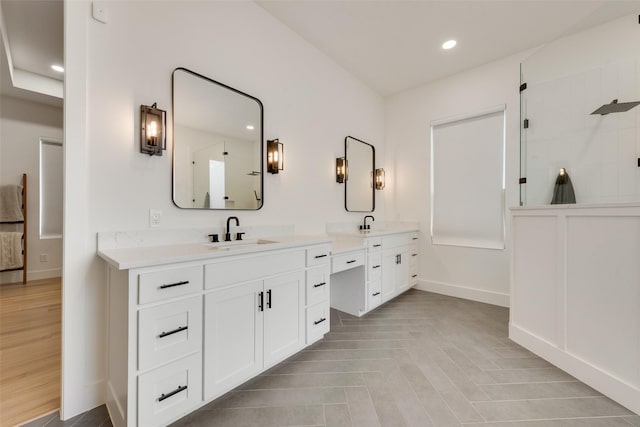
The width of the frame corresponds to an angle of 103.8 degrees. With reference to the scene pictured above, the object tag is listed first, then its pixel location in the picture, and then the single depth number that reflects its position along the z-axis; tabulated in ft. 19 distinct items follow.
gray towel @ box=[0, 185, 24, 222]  11.87
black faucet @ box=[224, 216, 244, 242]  6.71
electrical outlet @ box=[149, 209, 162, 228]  5.59
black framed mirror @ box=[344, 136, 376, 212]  11.56
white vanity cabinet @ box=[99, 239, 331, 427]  3.85
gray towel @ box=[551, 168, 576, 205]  7.74
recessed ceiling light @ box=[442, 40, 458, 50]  9.50
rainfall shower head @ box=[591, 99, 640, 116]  7.52
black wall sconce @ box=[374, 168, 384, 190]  13.25
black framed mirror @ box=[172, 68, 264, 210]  6.13
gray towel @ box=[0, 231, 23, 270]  11.44
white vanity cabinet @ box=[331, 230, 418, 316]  8.80
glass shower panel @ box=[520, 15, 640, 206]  7.56
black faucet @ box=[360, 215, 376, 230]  12.06
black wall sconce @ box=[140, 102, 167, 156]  5.41
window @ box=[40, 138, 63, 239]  13.21
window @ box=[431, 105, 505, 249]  10.71
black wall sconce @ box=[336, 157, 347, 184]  10.91
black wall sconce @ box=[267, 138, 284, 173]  8.07
